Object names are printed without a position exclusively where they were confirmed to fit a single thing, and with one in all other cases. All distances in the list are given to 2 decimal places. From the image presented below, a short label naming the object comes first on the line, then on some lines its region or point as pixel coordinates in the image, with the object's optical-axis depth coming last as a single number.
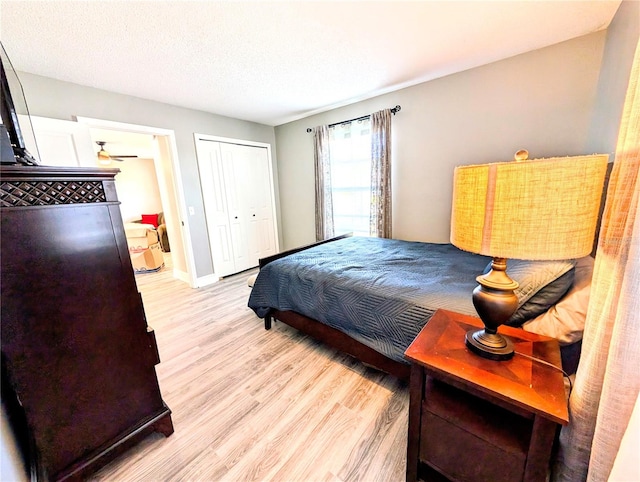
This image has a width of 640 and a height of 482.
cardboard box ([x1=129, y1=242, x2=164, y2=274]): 4.25
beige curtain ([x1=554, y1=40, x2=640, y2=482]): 0.56
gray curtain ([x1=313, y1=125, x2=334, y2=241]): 3.66
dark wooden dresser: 0.88
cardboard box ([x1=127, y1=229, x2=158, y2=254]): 4.29
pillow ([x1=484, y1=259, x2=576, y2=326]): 1.10
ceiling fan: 4.30
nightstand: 0.75
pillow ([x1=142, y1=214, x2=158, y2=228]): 6.19
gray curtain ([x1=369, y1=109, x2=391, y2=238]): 3.05
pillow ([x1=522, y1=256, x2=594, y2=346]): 1.01
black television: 0.84
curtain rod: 2.98
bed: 1.15
